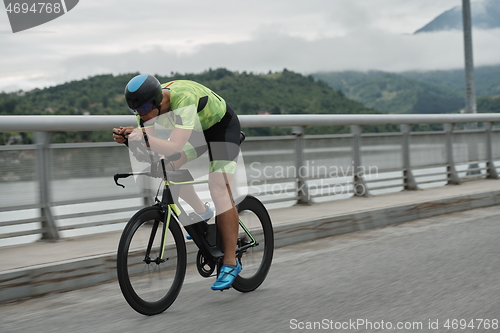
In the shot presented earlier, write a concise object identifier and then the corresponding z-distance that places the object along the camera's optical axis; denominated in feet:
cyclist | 13.37
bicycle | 13.76
